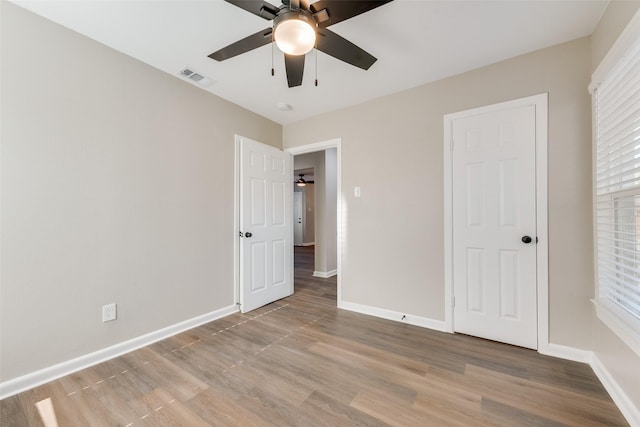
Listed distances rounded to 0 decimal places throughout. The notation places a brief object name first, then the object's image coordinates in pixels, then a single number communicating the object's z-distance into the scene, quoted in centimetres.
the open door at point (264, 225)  307
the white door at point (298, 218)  957
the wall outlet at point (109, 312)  206
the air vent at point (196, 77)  242
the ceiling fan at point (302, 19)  131
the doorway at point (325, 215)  484
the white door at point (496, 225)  216
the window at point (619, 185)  140
